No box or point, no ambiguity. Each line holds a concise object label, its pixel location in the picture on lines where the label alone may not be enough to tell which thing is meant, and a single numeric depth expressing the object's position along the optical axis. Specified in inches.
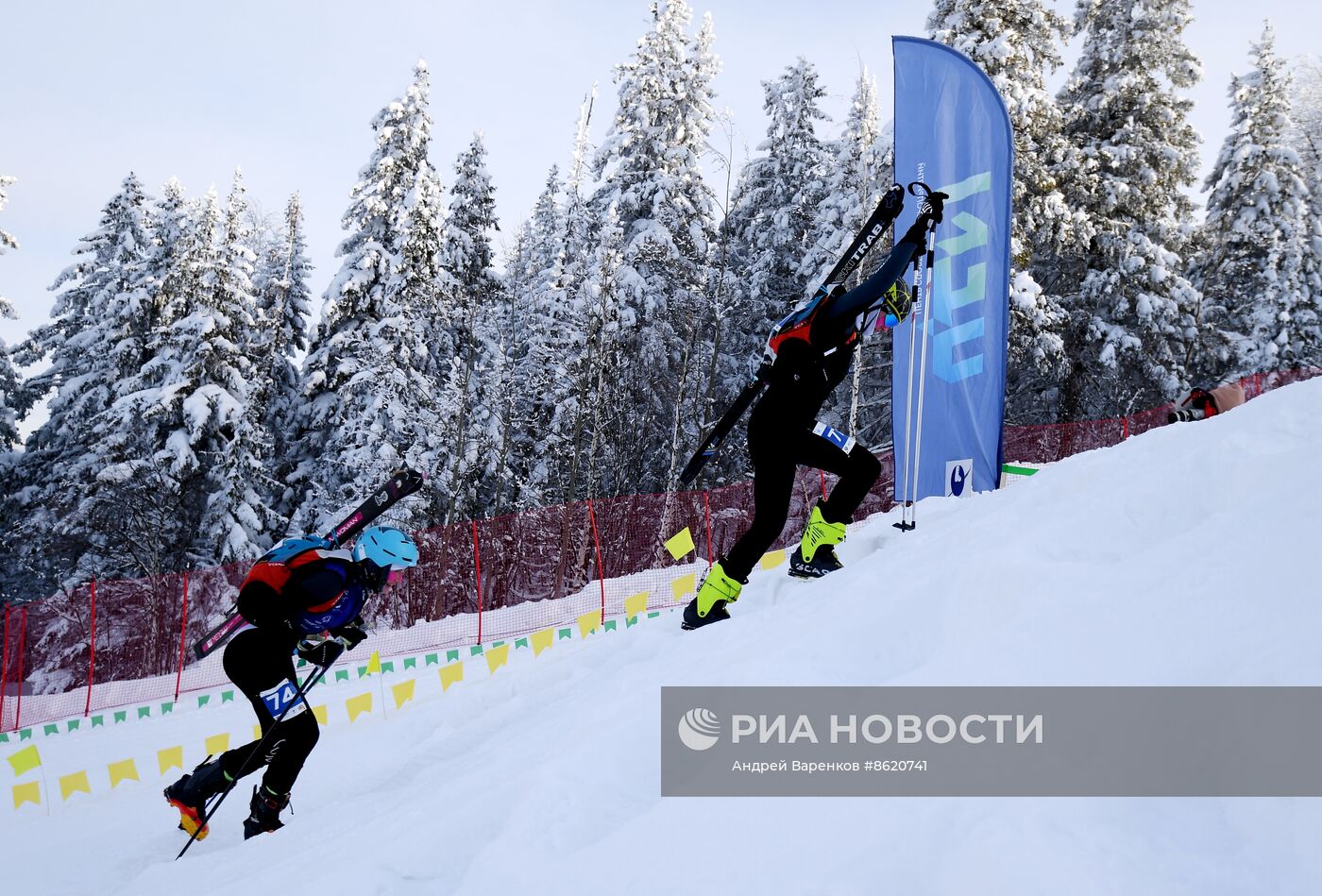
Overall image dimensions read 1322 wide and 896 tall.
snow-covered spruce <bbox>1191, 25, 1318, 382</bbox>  930.7
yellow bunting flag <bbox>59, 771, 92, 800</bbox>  285.6
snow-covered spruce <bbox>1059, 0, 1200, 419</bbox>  823.7
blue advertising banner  331.0
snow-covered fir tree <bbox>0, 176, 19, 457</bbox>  1022.4
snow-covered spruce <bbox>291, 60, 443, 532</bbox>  890.7
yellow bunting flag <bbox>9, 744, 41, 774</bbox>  278.2
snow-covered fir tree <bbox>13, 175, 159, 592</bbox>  914.7
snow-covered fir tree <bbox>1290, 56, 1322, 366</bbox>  1128.2
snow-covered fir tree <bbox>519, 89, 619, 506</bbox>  922.1
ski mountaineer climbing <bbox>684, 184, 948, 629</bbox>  207.0
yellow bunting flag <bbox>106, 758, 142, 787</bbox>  280.2
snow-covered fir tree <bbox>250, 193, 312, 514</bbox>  1052.6
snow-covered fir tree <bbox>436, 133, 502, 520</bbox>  919.0
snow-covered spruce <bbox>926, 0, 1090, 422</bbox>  721.6
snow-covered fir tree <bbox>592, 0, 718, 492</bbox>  933.2
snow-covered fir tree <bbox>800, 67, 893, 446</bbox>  771.4
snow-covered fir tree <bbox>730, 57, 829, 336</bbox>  1075.3
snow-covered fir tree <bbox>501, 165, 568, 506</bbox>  969.5
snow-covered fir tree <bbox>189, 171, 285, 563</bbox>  883.4
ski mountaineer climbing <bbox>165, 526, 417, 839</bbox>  203.8
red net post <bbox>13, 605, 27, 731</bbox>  471.1
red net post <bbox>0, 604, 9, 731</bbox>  474.6
